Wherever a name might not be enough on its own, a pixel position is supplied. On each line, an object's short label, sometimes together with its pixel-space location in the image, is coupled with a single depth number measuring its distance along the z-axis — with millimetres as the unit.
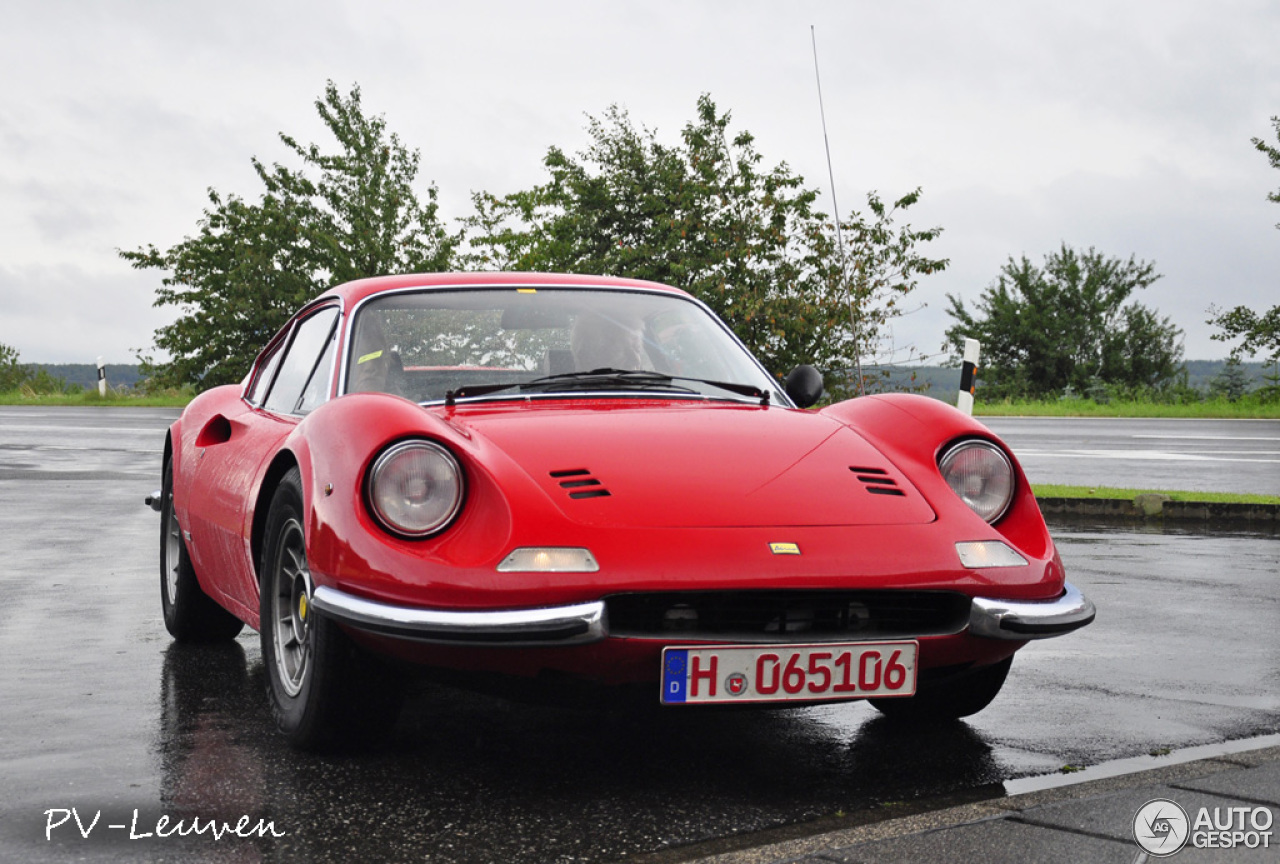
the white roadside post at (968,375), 13180
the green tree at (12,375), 41406
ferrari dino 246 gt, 3178
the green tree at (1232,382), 34812
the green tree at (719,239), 18047
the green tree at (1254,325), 30891
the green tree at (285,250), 36969
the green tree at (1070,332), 48594
